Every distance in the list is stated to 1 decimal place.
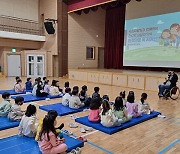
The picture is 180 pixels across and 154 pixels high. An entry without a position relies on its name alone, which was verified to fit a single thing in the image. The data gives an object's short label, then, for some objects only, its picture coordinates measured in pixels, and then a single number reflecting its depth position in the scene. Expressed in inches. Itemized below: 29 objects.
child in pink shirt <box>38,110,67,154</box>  92.4
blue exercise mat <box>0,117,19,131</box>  143.4
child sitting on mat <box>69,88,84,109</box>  197.7
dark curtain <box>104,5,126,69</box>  566.9
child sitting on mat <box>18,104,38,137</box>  119.6
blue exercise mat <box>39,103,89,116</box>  184.0
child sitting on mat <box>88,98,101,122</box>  154.8
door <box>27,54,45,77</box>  546.0
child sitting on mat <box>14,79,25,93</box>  289.1
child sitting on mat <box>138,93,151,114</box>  183.8
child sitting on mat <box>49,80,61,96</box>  261.9
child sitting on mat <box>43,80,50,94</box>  272.6
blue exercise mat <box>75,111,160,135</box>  140.9
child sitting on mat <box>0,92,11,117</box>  162.0
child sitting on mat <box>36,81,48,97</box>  256.0
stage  331.3
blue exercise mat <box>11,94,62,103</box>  238.0
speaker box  518.2
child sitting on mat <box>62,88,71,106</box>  206.4
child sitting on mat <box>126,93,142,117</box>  169.0
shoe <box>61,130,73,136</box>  132.7
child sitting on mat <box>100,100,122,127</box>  142.8
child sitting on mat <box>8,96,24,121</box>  153.2
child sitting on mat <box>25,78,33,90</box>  314.2
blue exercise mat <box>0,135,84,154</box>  104.6
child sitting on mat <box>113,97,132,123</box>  151.7
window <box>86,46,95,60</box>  582.6
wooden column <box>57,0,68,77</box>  521.7
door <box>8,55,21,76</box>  538.3
